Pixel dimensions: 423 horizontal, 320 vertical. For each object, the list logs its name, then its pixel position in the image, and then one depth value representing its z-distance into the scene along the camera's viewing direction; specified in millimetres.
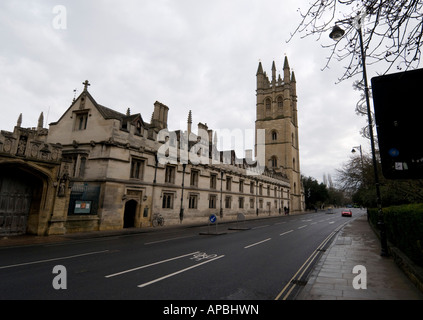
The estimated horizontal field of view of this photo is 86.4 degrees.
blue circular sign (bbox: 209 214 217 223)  17219
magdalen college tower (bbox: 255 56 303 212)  62906
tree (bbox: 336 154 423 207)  17025
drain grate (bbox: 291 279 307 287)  6270
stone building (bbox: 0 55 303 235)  14445
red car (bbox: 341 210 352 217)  43503
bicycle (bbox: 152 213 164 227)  21522
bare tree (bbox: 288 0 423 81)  3641
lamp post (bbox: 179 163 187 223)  24722
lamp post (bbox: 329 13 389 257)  9891
